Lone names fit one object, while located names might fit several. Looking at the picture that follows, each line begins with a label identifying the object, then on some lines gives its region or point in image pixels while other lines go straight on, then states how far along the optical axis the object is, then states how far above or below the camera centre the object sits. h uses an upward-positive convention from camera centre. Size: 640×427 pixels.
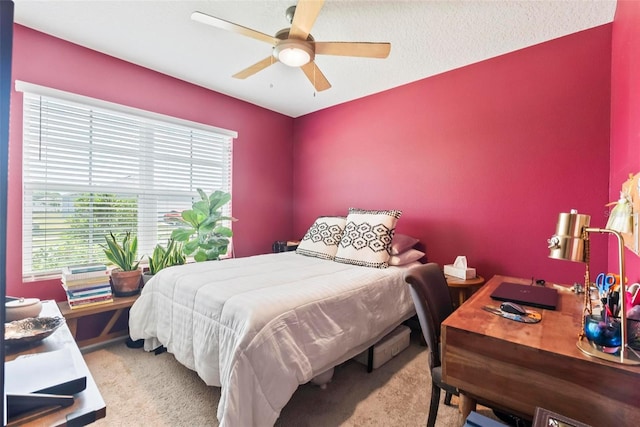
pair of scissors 1.14 -0.28
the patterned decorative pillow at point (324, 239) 2.88 -0.28
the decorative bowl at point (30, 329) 1.03 -0.47
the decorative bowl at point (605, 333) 0.91 -0.38
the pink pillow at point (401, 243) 2.66 -0.29
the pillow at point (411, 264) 2.63 -0.48
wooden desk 0.82 -0.50
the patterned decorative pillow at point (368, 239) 2.54 -0.25
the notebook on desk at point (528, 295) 1.37 -0.42
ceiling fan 1.63 +1.05
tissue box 2.42 -0.50
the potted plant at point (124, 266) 2.46 -0.51
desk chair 1.39 -0.53
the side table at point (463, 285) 2.33 -0.58
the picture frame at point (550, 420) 0.73 -0.54
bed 1.38 -0.66
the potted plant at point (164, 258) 2.67 -0.47
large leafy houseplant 2.83 -0.21
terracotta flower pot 2.46 -0.64
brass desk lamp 0.87 -0.12
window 2.24 +0.30
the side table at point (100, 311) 2.14 -0.81
